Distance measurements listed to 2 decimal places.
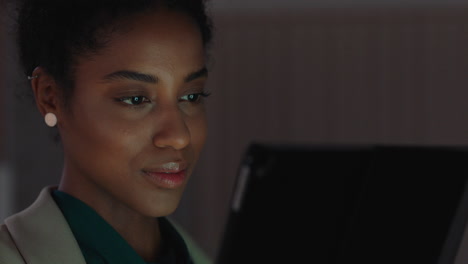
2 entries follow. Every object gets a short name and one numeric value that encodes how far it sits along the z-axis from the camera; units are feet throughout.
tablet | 3.50
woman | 3.94
